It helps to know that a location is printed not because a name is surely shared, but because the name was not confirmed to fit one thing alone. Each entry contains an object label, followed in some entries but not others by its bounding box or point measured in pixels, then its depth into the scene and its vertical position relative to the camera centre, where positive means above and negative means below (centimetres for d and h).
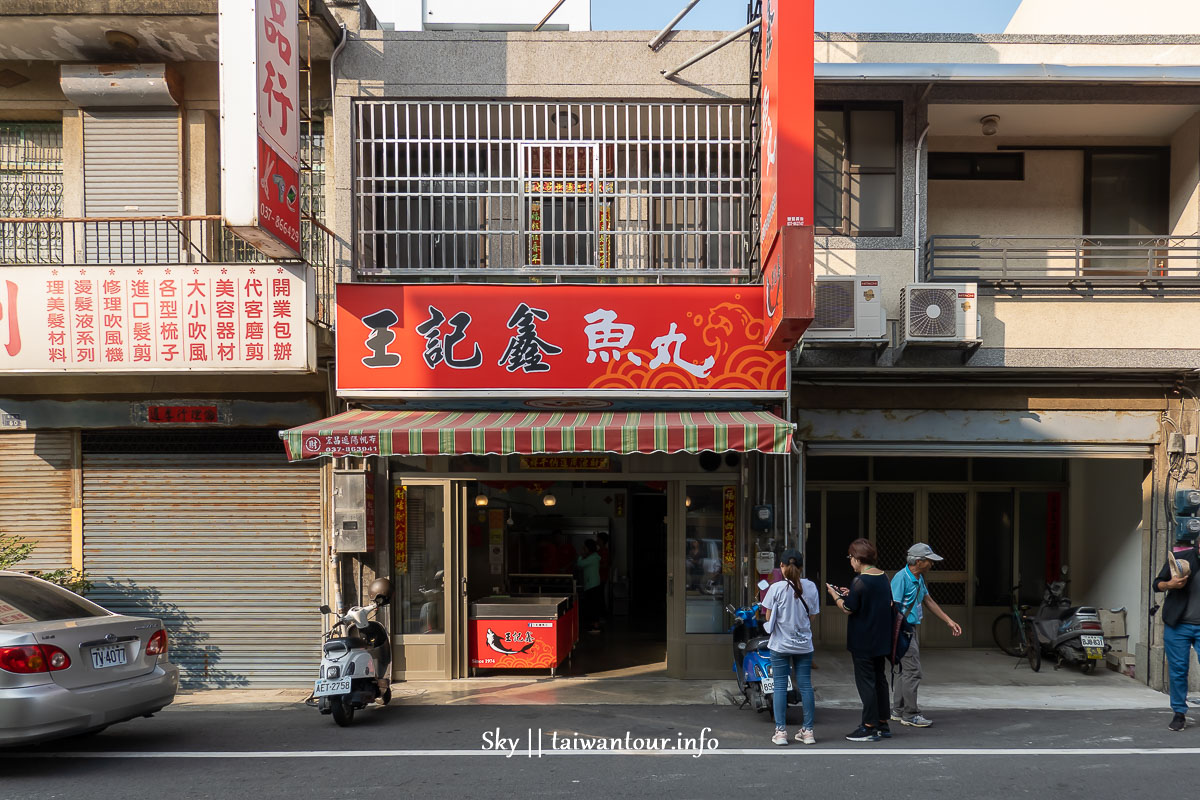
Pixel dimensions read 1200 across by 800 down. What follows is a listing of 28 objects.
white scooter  783 -279
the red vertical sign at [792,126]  779 +230
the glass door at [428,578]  1009 -246
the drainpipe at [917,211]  989 +192
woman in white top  721 -234
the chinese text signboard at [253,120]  785 +240
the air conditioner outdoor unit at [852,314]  953 +68
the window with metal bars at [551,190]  996 +222
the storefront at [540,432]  848 -57
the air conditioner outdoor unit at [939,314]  949 +68
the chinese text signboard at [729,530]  1016 -187
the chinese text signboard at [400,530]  1016 -187
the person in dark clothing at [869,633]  721 -222
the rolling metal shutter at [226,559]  1020 -223
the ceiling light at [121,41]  935 +373
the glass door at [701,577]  1002 -243
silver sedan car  628 -230
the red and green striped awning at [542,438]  836 -63
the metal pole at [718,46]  934 +370
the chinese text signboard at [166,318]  901 +60
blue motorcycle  796 -281
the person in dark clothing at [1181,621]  781 -230
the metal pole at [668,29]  955 +398
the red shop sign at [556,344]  945 +34
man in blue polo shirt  791 -221
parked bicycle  1071 -352
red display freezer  1021 -317
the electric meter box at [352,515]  955 -159
